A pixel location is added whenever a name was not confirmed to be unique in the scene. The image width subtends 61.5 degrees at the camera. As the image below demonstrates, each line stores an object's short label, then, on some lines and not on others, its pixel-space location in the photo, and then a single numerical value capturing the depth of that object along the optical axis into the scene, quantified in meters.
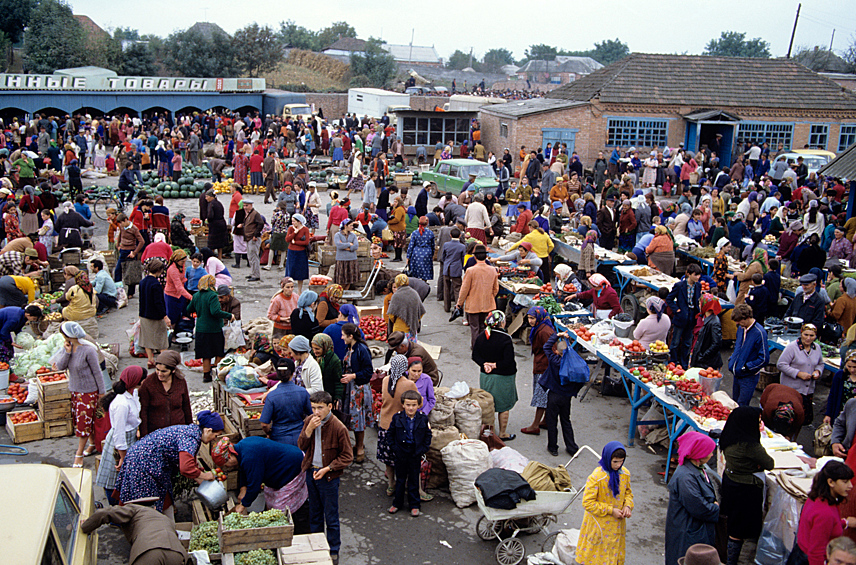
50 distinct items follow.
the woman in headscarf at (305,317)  9.46
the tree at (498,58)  161.82
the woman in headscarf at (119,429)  7.09
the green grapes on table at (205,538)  6.38
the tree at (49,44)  50.09
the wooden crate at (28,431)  8.88
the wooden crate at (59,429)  9.02
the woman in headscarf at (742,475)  6.56
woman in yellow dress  6.05
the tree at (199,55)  55.56
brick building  30.28
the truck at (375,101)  42.81
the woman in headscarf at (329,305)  9.66
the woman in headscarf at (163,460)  6.59
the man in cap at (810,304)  10.97
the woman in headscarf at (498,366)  8.95
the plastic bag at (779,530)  6.52
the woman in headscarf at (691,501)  6.00
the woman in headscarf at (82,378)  8.21
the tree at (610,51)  126.44
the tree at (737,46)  101.56
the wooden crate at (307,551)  5.93
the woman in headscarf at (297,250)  13.41
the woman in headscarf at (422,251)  13.82
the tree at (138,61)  52.84
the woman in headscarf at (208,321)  9.97
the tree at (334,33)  109.38
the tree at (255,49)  57.91
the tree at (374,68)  68.31
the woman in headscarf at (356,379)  8.38
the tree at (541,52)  140.66
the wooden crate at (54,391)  8.89
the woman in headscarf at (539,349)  9.38
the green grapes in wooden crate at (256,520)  6.05
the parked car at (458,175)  23.45
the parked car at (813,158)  27.86
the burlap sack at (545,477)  7.12
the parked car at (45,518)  4.55
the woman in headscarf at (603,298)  11.41
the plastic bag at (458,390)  8.61
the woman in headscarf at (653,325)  10.12
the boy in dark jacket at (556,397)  8.73
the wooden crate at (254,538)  5.90
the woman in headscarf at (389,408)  7.68
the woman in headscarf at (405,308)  10.54
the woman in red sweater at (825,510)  5.71
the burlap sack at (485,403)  8.74
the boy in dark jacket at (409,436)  7.18
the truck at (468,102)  39.01
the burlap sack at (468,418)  8.42
